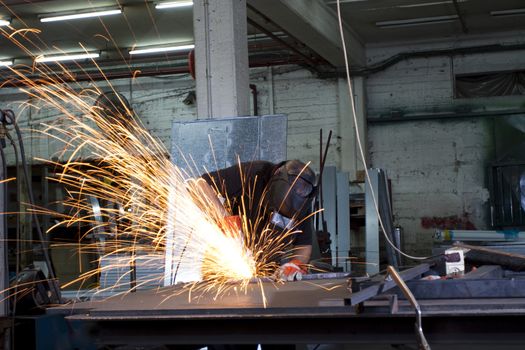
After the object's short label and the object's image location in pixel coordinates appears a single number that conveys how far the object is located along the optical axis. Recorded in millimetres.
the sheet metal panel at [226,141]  5121
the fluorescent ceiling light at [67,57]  11234
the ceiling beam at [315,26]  7781
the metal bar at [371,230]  7371
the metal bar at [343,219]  7586
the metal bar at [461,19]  9472
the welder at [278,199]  3797
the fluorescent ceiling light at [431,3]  9305
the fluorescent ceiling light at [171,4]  8852
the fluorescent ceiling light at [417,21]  10055
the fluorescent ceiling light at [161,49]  10836
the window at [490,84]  10742
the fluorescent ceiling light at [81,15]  9242
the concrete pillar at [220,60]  6117
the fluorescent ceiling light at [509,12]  9773
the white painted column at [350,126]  10969
